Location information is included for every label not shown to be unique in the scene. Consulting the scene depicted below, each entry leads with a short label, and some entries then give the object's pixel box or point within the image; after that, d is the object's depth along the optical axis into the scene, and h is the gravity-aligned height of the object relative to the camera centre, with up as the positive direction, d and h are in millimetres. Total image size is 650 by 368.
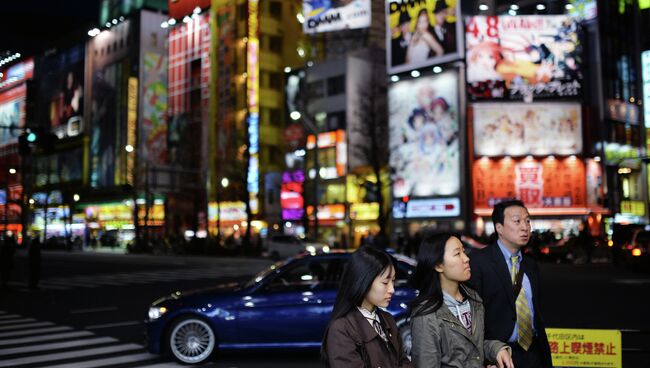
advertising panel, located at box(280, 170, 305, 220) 55562 +2238
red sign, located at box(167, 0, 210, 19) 73069 +26049
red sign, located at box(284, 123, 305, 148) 48750 +6864
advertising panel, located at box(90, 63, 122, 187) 79062 +12683
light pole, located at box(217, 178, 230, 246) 45981 -232
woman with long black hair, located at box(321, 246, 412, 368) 2824 -472
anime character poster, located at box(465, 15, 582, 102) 46219 +11719
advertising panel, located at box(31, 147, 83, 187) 86625 +8058
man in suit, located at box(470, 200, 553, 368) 3914 -472
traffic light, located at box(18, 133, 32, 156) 18547 +2393
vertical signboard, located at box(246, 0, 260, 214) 60094 +12010
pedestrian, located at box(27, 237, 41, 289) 19906 -1194
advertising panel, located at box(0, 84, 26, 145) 103500 +19804
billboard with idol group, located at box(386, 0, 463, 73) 47250 +14510
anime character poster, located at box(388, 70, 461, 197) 46750 +6378
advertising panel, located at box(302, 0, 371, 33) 45406 +15318
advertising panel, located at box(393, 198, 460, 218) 46044 +889
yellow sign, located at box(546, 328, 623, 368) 5473 -1162
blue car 8273 -1278
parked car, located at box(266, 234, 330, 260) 37156 -1493
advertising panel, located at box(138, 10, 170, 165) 74750 +16021
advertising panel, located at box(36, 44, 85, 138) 89375 +20265
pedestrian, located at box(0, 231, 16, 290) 20547 -1170
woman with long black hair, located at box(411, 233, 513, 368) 3240 -513
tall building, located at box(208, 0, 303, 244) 60625 +12544
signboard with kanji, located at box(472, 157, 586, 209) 45406 +2644
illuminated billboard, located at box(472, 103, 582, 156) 46281 +6603
